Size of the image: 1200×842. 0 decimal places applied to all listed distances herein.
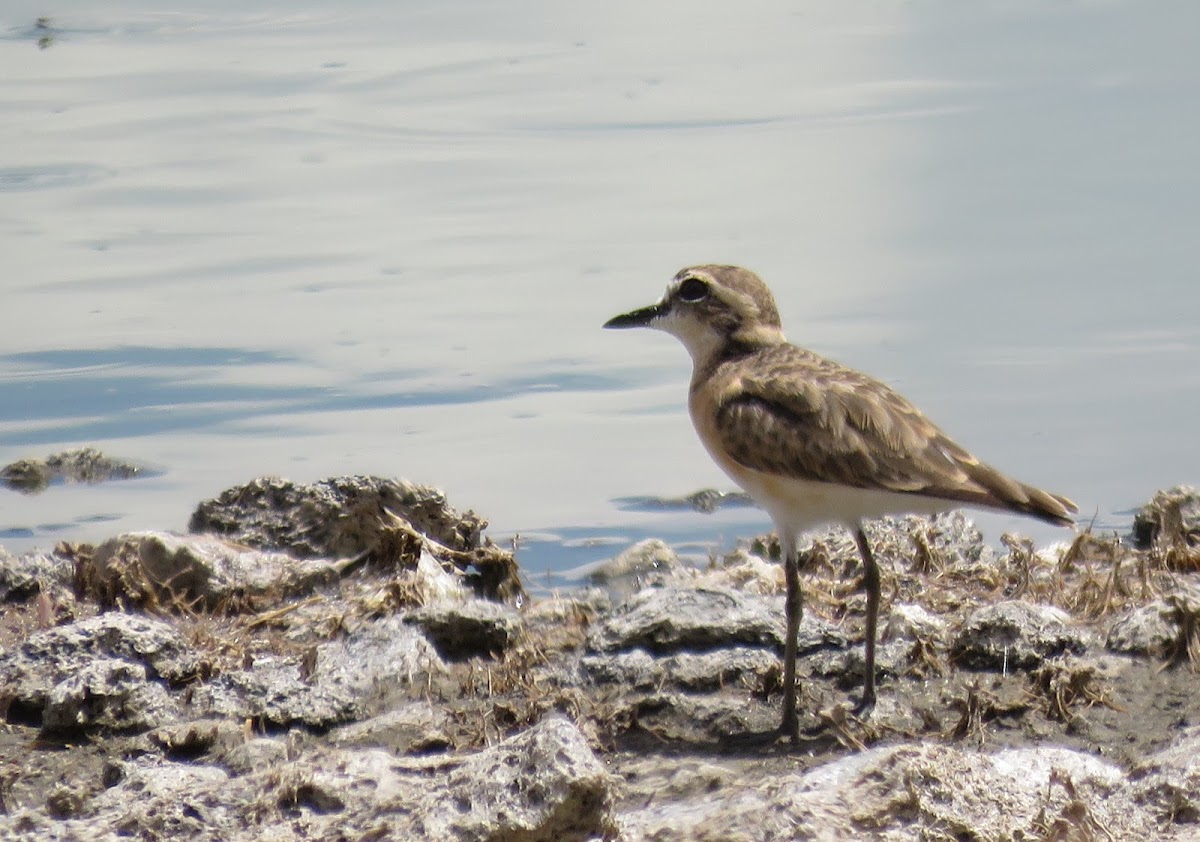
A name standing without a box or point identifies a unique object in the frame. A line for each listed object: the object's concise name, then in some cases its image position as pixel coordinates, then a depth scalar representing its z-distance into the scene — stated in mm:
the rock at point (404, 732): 12469
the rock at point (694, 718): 12867
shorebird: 13227
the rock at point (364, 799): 9562
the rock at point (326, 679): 12891
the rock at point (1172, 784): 10180
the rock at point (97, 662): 12773
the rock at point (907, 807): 9680
